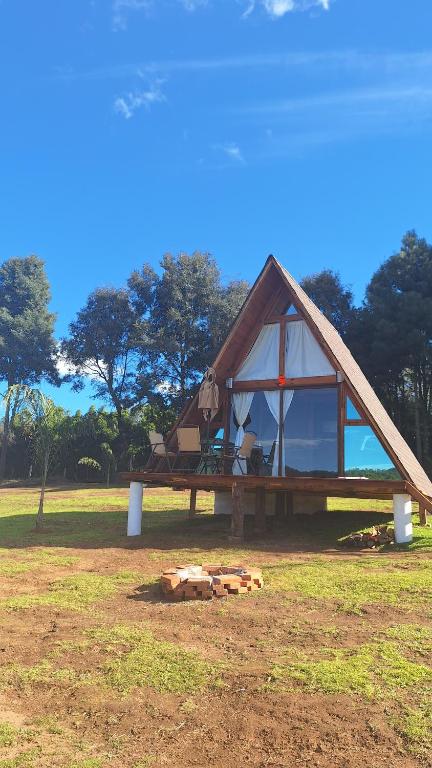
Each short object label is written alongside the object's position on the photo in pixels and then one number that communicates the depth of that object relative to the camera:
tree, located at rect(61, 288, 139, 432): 37.41
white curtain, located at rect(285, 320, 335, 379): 12.51
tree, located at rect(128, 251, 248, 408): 35.06
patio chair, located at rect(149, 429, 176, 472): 12.42
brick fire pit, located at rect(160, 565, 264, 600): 6.53
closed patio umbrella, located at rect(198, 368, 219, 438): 12.90
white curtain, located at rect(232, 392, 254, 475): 13.38
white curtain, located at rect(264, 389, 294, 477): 12.70
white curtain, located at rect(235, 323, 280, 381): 13.27
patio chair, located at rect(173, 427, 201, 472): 12.16
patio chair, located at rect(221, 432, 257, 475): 11.90
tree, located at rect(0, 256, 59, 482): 41.34
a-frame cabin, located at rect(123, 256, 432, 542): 10.94
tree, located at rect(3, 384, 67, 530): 13.04
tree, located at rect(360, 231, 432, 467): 27.77
